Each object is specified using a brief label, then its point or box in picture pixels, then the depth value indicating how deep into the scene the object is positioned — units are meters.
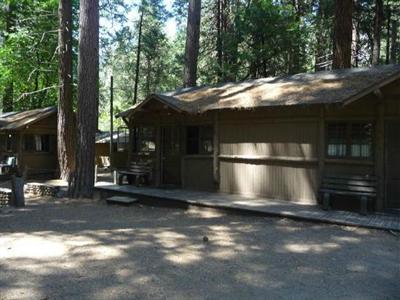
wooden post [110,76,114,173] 21.27
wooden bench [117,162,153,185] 14.13
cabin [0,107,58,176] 19.19
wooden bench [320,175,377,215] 9.40
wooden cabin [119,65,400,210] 9.70
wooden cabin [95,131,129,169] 27.01
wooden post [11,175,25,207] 11.88
